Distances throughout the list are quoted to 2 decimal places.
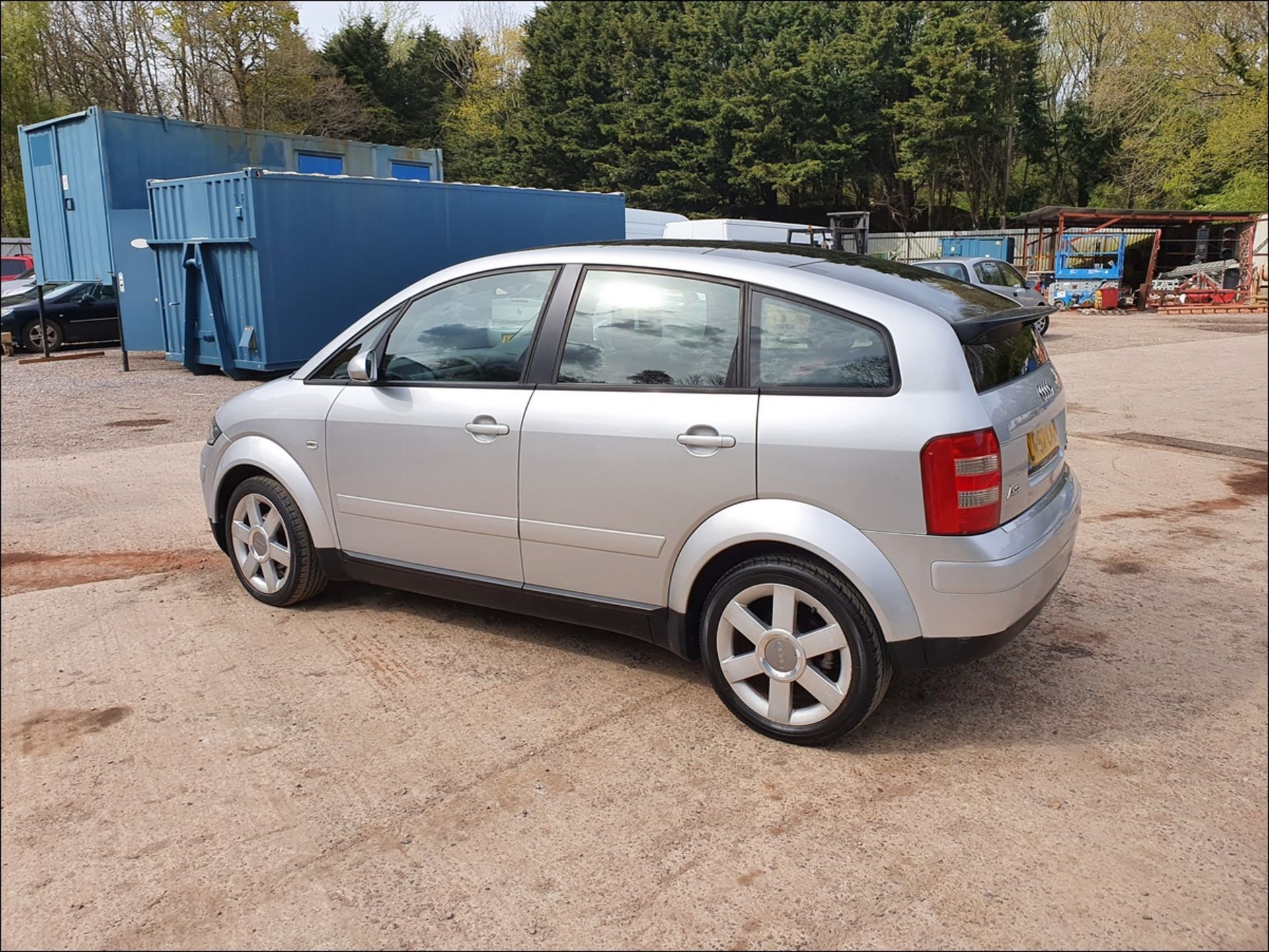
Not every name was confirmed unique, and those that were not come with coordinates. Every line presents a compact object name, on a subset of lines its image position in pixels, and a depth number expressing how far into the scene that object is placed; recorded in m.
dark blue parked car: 17.02
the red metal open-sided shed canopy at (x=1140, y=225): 26.05
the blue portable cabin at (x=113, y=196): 15.34
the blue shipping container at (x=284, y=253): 13.36
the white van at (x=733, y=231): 22.47
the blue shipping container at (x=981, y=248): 32.88
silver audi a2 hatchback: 3.15
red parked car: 21.86
